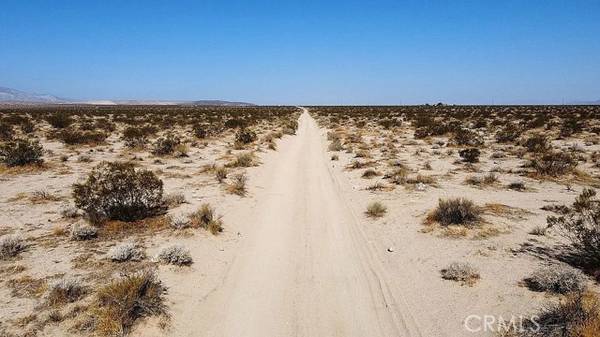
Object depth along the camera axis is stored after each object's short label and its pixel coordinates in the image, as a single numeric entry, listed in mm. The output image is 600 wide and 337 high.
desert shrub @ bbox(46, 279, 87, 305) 5117
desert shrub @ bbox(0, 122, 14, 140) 23839
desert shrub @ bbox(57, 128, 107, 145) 21588
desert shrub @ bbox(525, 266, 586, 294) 5324
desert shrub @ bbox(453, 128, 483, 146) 22453
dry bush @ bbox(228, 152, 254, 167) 15946
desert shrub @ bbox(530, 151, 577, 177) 13406
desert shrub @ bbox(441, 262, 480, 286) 6024
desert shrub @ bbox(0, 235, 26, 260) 6570
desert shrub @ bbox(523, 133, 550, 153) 18656
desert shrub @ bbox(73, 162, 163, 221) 8492
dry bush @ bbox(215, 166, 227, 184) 13016
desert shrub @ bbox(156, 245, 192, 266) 6574
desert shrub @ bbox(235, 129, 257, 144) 23764
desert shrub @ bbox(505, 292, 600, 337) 4098
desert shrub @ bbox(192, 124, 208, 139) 26641
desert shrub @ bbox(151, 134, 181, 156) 18672
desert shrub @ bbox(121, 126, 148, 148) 21906
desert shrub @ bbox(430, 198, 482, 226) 8629
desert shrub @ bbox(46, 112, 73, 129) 33062
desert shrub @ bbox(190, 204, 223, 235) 8195
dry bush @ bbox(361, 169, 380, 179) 13969
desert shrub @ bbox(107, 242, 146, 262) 6567
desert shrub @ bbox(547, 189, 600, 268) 6070
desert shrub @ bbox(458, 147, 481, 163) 16809
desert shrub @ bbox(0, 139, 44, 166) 14548
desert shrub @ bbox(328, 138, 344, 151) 21248
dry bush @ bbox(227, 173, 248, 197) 11477
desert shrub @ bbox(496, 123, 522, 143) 23642
